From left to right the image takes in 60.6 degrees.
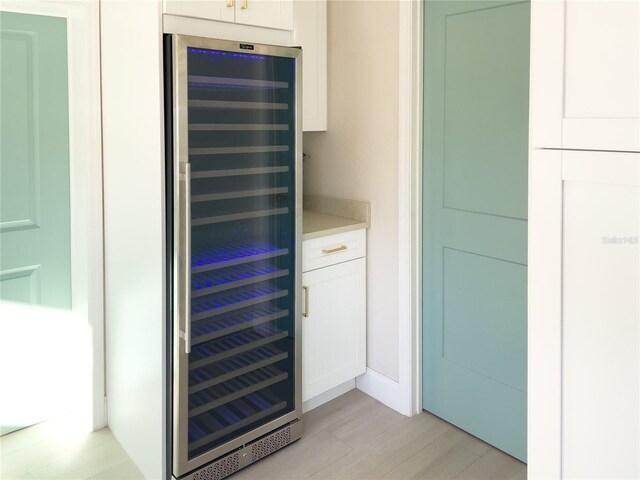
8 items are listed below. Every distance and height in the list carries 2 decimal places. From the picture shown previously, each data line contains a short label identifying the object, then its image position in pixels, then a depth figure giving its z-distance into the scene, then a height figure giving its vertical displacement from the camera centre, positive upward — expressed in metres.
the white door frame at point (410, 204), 2.59 -0.03
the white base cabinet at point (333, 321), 2.70 -0.63
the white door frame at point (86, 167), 2.39 +0.14
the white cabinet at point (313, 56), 2.84 +0.75
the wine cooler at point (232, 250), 2.04 -0.21
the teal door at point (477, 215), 2.30 -0.08
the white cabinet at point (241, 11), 1.99 +0.73
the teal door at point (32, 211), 2.38 -0.06
